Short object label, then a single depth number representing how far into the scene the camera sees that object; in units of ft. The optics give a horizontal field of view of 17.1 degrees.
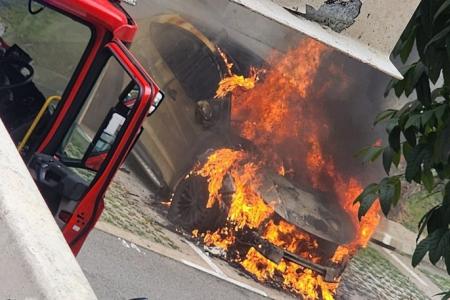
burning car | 53.49
